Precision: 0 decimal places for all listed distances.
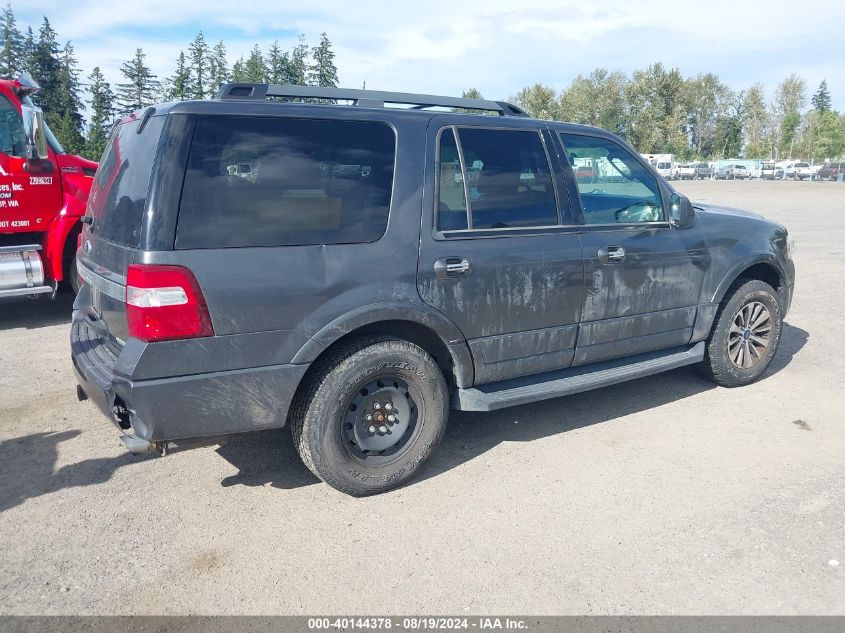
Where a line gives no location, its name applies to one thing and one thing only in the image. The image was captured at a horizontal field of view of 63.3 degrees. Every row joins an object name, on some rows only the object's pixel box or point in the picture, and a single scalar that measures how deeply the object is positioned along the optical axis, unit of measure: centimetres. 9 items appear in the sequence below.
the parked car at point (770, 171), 6638
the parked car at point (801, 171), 6189
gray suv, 319
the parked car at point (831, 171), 6066
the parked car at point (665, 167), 6028
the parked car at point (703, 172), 6544
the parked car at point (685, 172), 6469
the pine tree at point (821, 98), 10738
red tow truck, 713
